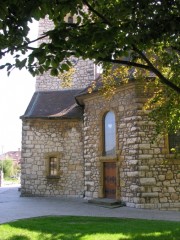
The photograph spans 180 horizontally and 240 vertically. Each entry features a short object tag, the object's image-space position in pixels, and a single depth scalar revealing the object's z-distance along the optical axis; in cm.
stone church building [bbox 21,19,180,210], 1326
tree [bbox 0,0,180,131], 425
